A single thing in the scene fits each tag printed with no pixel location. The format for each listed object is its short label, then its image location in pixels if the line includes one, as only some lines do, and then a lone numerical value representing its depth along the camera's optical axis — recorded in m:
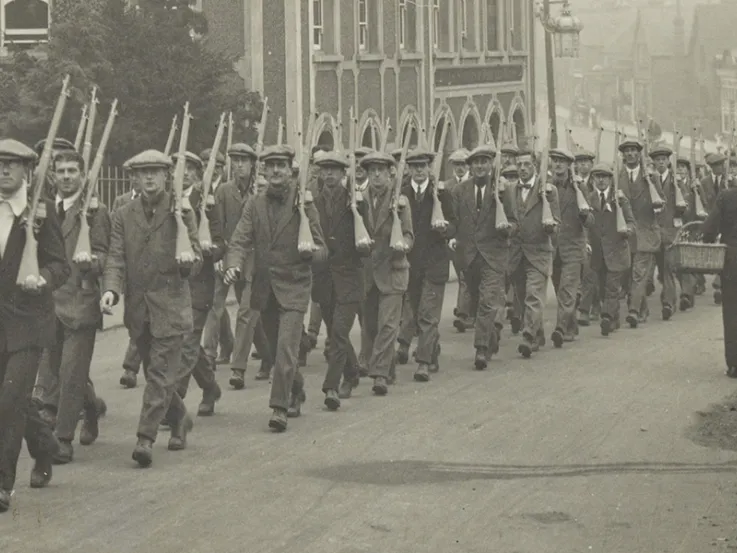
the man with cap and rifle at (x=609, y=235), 20.97
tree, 25.02
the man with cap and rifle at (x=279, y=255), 13.75
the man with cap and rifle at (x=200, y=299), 13.45
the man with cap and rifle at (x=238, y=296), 16.11
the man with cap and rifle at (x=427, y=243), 16.80
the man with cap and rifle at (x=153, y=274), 12.34
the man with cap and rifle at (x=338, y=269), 14.91
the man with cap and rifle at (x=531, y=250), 18.40
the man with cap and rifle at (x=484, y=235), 17.66
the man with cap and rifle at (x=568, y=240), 19.66
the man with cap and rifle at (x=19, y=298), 10.79
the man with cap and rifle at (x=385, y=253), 15.90
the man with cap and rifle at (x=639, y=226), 21.73
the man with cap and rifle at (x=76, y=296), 12.47
